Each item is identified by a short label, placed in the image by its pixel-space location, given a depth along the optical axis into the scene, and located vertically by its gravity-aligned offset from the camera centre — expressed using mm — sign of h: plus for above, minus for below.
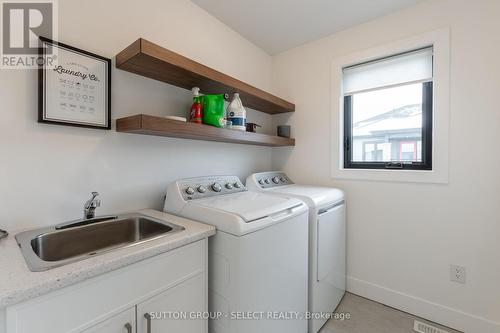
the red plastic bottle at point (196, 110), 1548 +372
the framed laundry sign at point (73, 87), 1104 +402
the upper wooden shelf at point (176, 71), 1236 +594
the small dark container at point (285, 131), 2449 +364
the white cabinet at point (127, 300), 660 -478
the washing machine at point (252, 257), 1091 -492
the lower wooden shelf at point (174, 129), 1213 +216
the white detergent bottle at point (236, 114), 1729 +389
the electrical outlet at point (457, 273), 1610 -776
